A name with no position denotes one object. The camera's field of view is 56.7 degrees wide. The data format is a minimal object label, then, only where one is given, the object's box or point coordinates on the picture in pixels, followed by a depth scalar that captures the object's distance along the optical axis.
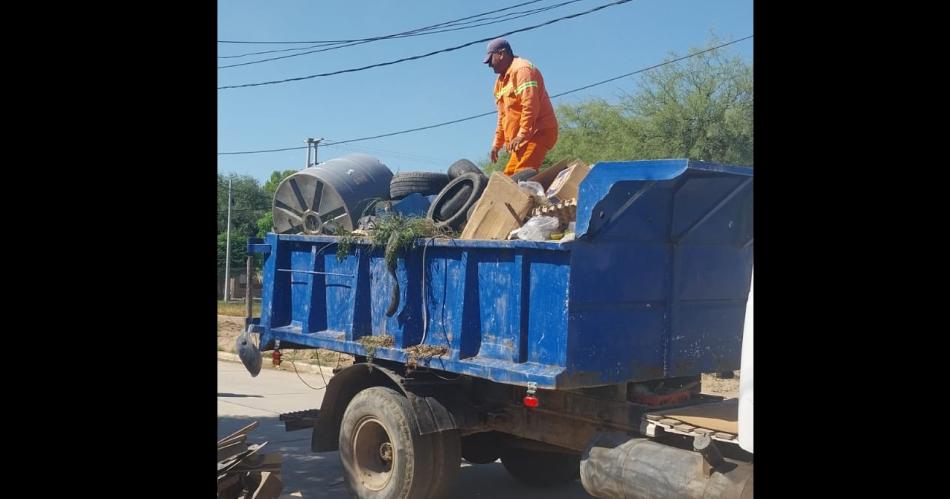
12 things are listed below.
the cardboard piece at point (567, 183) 5.88
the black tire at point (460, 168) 7.27
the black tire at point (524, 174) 6.43
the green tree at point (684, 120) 20.59
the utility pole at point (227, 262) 37.30
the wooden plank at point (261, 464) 5.54
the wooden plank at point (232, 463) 5.36
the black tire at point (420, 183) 7.24
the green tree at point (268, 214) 39.69
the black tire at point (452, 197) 6.14
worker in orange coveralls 7.11
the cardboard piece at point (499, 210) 5.57
